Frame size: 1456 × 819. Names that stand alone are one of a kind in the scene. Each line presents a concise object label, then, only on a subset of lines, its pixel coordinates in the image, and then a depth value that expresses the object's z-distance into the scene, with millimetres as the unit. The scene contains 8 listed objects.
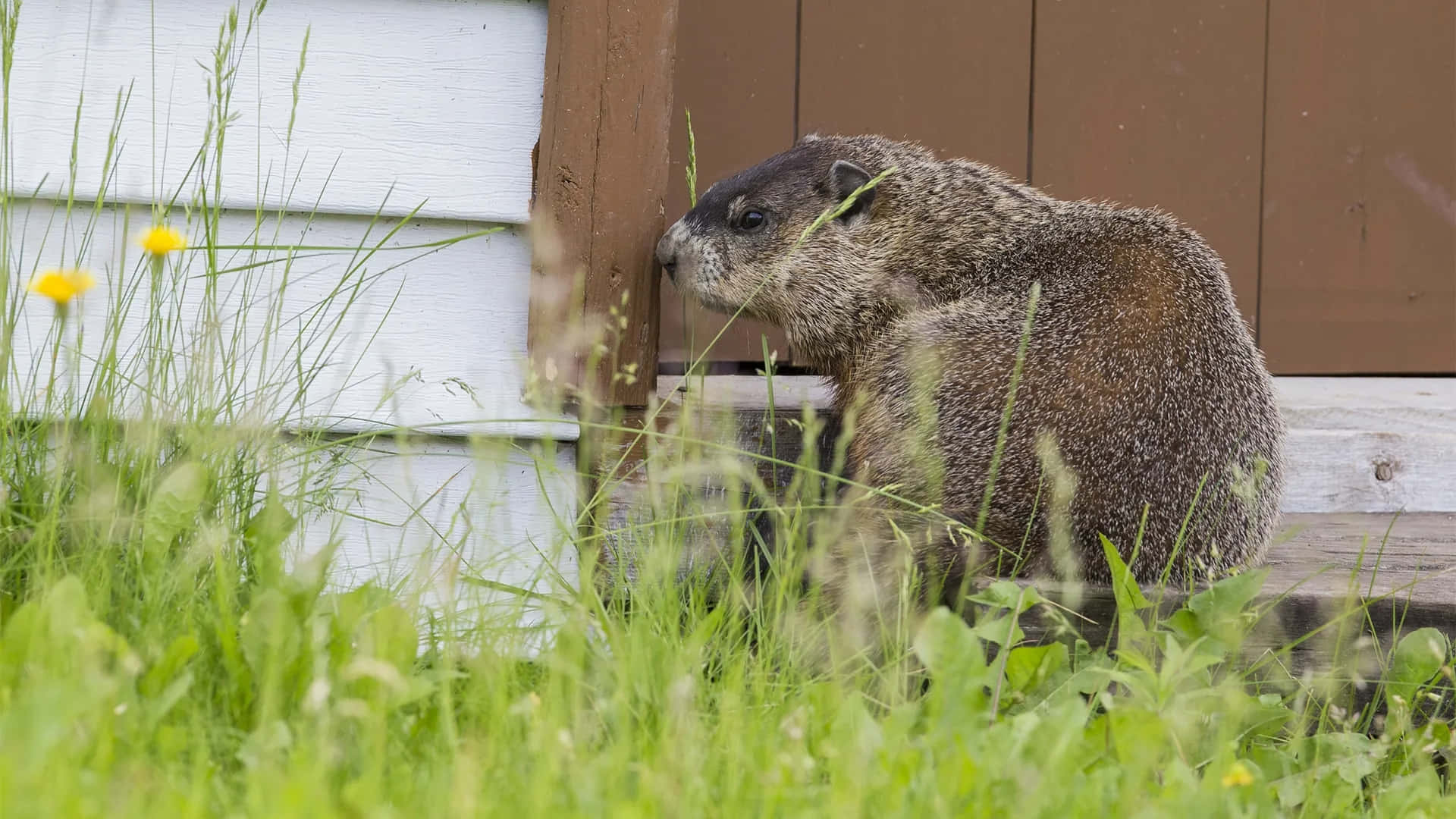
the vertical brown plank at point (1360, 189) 9141
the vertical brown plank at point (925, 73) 8578
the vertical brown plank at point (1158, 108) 8883
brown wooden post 6223
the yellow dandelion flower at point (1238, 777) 3180
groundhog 5820
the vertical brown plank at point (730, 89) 8383
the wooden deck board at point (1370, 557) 5891
